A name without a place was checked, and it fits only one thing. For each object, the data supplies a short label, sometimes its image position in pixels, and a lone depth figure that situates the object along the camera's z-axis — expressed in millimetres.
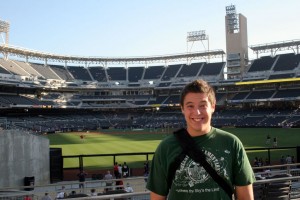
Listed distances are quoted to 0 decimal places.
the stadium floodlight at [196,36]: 106375
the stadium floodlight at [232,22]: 93438
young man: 2643
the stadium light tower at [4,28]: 87981
